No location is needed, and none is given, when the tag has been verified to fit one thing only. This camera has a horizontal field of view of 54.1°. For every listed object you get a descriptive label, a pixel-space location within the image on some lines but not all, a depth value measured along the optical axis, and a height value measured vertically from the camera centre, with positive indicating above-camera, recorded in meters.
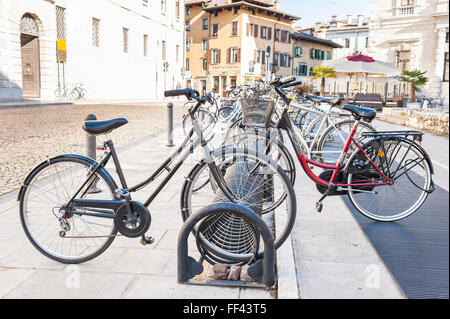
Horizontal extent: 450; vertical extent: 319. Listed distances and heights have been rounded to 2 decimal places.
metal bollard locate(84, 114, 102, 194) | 4.69 -0.55
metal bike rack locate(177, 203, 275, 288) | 2.66 -0.98
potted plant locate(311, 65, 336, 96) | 24.48 +1.50
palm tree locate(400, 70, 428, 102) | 22.49 +1.06
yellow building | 48.69 +6.66
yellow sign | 25.27 +2.77
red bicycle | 3.98 -0.63
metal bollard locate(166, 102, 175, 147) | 8.39 -0.65
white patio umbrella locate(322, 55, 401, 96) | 19.25 +1.48
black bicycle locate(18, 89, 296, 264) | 3.04 -0.73
